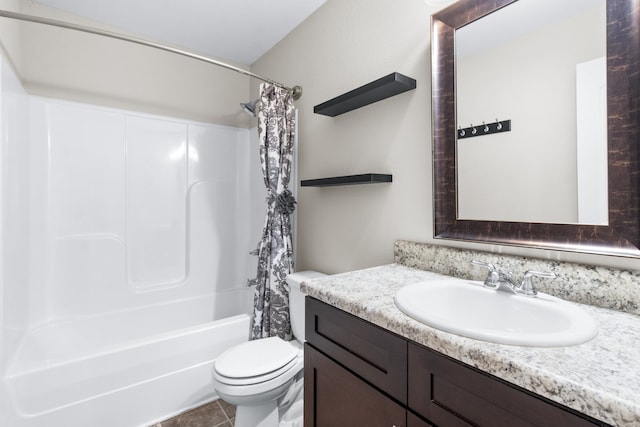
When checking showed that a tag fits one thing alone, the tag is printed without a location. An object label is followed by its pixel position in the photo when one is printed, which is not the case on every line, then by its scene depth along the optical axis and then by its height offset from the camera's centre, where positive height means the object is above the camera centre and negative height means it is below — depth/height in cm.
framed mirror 86 +23
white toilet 136 -77
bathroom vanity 51 -34
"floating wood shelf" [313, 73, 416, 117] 134 +56
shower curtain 198 -2
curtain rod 141 +95
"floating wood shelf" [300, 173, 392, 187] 145 +16
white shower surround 156 -31
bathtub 148 -86
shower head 234 +81
